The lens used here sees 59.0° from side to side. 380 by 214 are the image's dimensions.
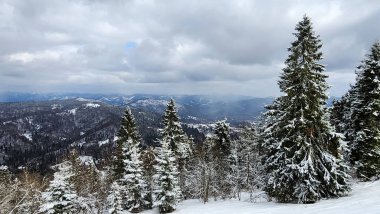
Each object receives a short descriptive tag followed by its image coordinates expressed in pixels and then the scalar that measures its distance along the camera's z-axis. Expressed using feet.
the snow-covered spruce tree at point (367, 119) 96.37
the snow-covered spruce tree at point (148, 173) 158.55
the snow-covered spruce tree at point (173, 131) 158.92
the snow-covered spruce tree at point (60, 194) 119.24
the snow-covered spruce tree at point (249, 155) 159.84
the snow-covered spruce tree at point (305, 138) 81.51
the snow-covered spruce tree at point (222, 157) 171.01
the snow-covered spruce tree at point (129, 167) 145.69
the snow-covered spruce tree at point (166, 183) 136.26
